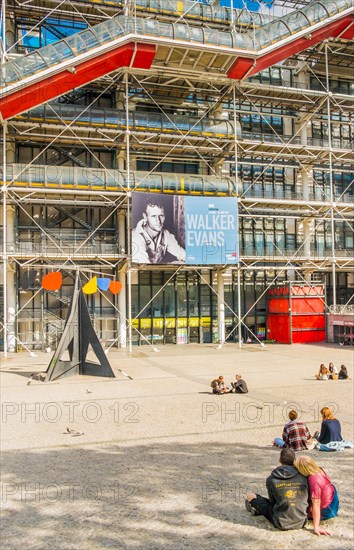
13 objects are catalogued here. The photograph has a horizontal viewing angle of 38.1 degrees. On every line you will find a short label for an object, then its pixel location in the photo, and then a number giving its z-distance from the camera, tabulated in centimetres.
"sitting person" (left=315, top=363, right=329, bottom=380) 1725
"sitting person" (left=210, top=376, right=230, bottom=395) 1464
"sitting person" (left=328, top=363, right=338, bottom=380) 1725
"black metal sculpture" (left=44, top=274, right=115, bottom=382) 1798
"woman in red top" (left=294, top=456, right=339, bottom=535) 613
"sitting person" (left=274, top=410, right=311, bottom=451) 923
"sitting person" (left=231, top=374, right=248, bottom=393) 1487
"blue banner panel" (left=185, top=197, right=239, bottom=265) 2864
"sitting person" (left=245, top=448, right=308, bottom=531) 618
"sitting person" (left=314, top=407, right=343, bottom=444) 941
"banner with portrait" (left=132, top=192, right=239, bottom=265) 2764
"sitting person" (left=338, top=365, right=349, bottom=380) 1745
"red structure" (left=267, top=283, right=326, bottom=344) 3100
